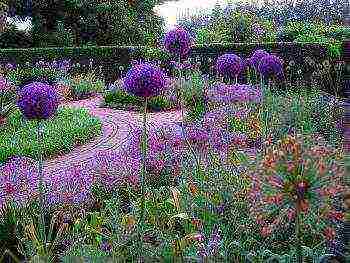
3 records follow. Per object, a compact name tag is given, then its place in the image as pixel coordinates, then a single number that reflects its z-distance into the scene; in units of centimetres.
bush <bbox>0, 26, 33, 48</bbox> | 2003
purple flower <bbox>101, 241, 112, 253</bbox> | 345
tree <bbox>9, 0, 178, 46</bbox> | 2030
